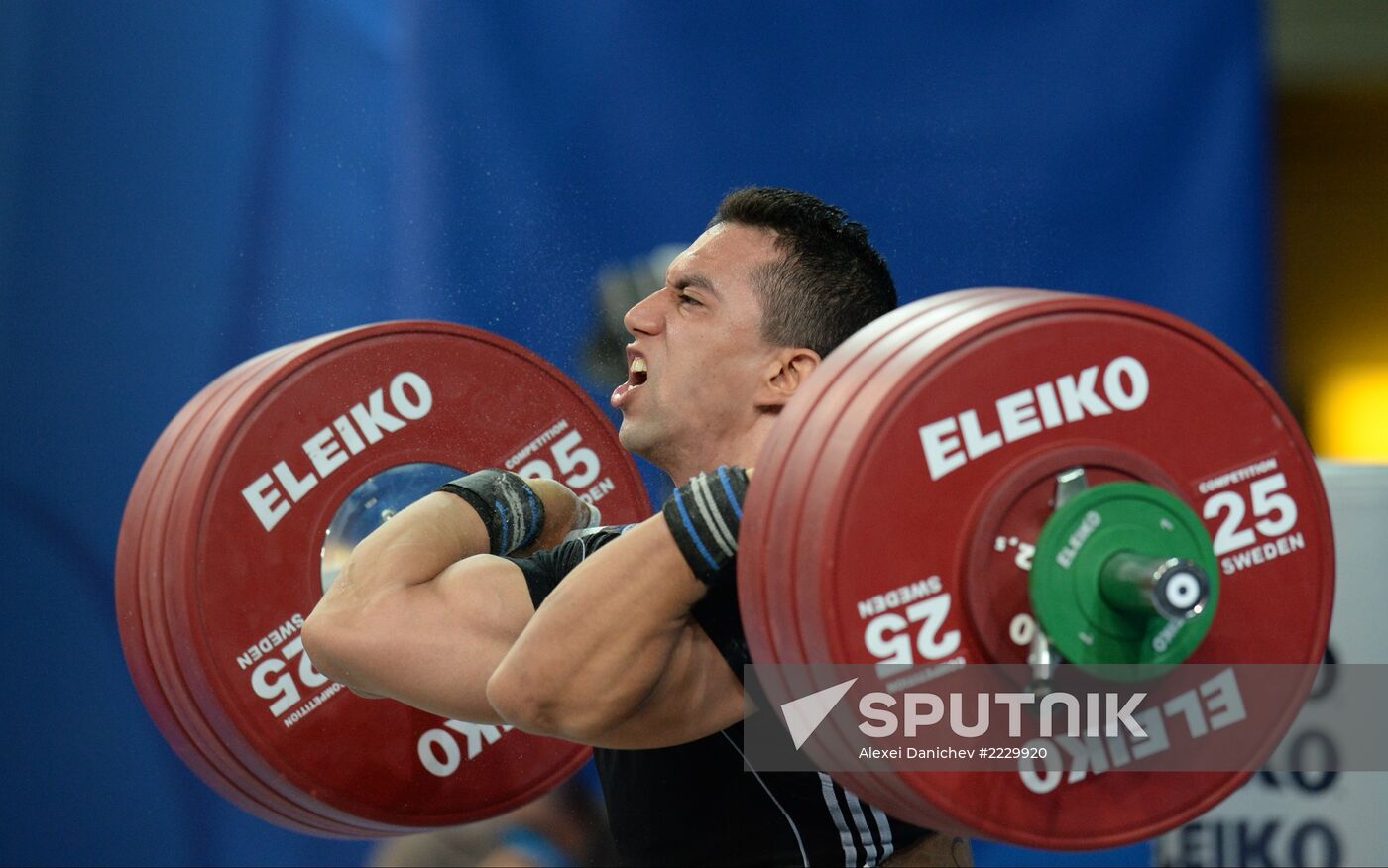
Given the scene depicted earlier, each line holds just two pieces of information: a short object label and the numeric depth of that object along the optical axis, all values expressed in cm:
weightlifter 603
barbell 585
